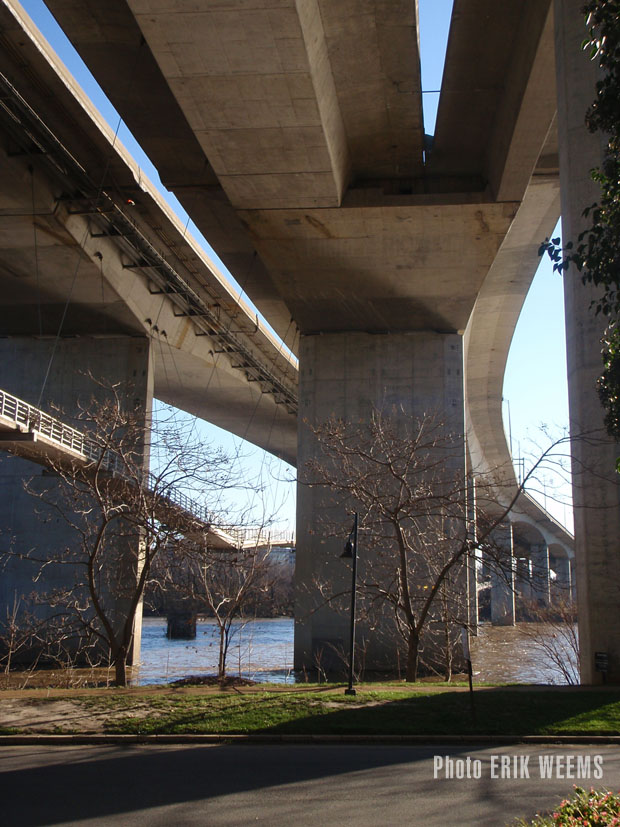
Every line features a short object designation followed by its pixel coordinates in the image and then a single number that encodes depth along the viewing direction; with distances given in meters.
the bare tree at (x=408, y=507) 19.19
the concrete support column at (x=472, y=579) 18.97
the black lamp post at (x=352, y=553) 15.23
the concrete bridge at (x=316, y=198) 16.11
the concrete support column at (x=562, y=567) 89.50
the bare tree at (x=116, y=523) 18.20
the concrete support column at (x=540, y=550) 76.75
